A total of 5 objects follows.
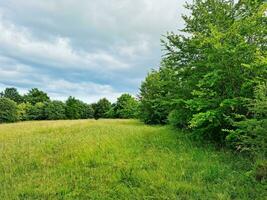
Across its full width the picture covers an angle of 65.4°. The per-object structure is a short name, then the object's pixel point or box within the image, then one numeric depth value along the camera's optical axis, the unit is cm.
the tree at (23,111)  3770
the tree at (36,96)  4591
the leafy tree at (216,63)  723
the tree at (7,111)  3534
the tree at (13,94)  4799
